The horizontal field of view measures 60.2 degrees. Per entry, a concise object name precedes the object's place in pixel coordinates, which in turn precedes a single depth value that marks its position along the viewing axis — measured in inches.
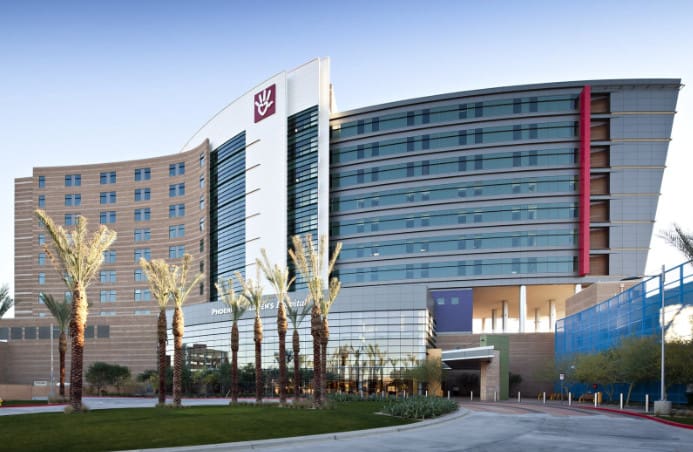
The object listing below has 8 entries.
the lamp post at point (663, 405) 1416.1
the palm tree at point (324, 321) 1527.3
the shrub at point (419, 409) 1171.3
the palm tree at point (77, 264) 1284.4
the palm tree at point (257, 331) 1747.0
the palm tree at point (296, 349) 1622.8
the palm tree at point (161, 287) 1561.4
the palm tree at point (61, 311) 2214.6
